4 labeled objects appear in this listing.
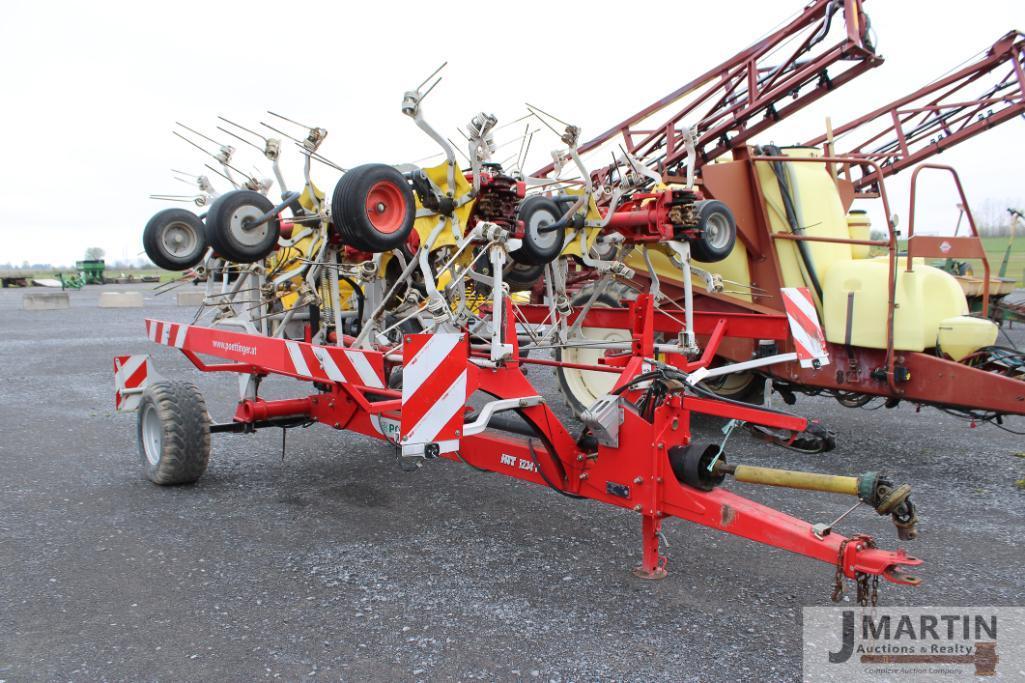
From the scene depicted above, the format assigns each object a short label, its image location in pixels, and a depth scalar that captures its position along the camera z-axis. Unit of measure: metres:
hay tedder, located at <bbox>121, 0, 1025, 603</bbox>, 3.79
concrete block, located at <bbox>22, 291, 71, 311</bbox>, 23.44
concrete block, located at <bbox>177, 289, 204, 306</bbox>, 25.66
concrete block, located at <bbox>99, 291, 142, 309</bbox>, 24.36
